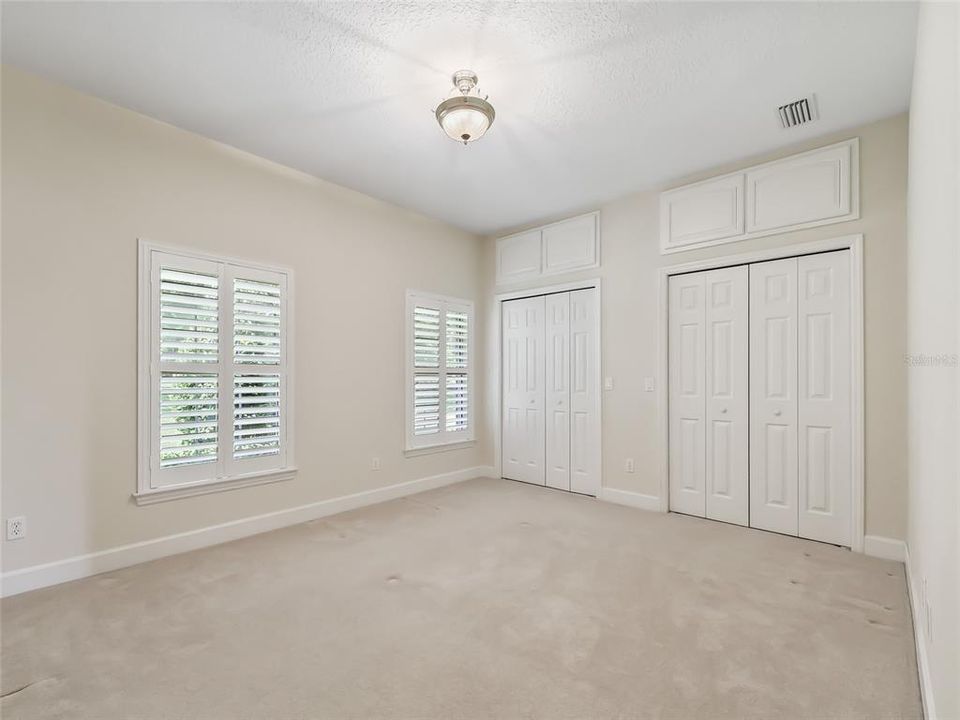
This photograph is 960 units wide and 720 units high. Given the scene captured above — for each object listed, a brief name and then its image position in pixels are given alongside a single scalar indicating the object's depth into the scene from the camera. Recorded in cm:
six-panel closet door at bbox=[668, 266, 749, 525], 379
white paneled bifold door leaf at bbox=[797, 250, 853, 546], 330
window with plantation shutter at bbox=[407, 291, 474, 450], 481
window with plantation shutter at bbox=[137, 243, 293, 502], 310
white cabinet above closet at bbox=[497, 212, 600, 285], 471
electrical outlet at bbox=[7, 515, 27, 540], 259
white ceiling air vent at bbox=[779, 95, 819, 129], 292
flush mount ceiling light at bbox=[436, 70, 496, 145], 257
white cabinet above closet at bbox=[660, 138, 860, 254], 329
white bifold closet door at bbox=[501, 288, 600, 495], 477
